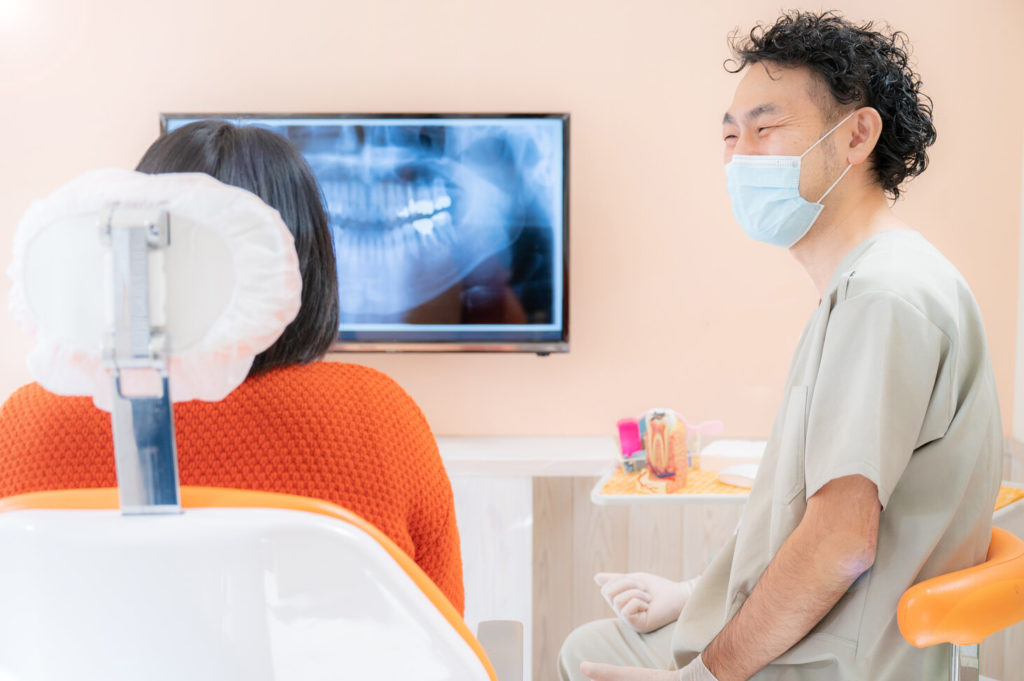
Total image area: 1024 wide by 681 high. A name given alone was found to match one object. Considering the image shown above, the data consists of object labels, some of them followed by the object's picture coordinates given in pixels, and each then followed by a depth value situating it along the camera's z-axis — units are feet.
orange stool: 3.07
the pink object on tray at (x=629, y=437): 6.59
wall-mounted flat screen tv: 7.38
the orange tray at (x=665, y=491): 5.63
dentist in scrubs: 3.33
